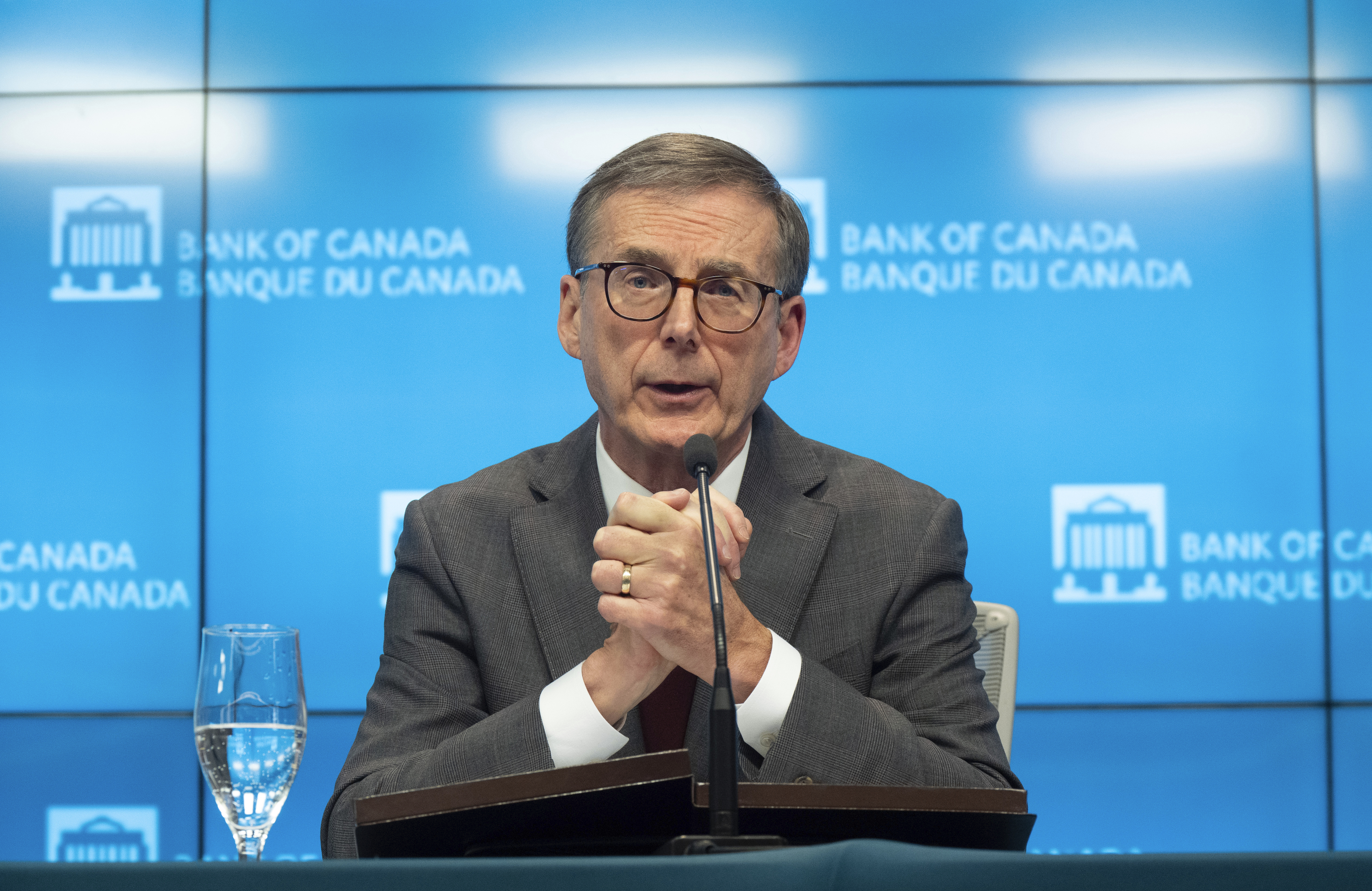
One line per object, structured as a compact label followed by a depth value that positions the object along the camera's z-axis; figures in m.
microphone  2.86
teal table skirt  2.15
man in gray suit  3.10
